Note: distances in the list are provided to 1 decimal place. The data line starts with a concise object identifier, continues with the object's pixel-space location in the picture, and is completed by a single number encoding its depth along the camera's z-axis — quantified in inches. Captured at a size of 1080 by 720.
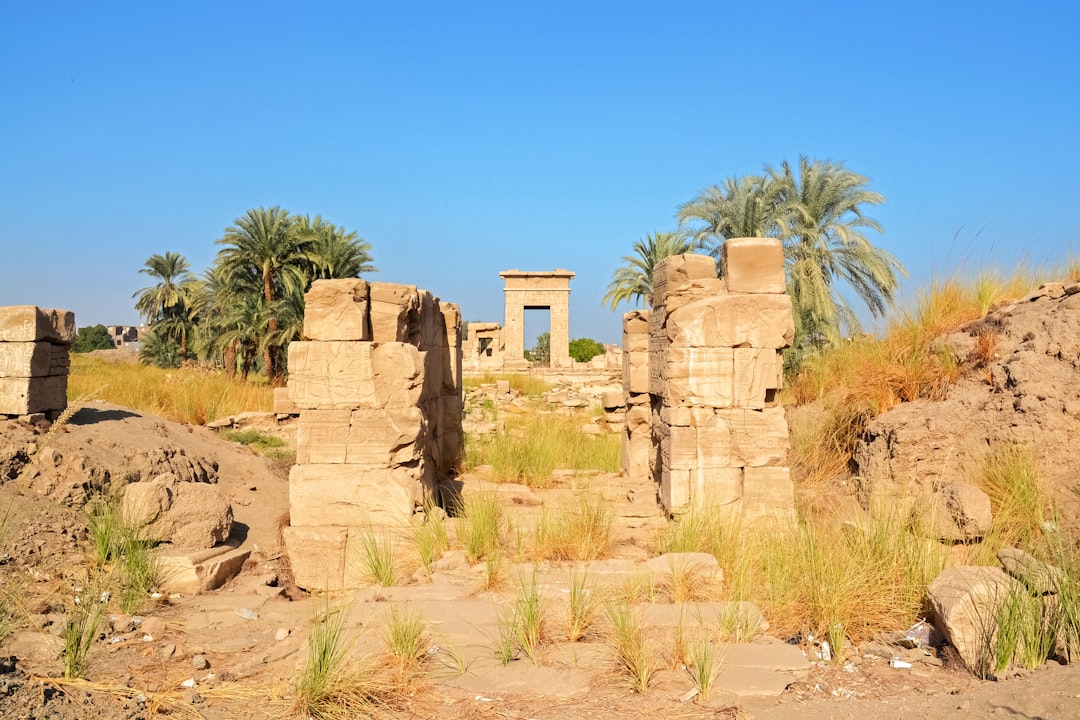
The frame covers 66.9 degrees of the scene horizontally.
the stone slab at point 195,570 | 234.4
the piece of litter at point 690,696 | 158.1
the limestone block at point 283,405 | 496.1
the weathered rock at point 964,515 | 239.6
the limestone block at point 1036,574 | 175.9
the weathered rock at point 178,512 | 254.7
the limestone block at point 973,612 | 168.4
